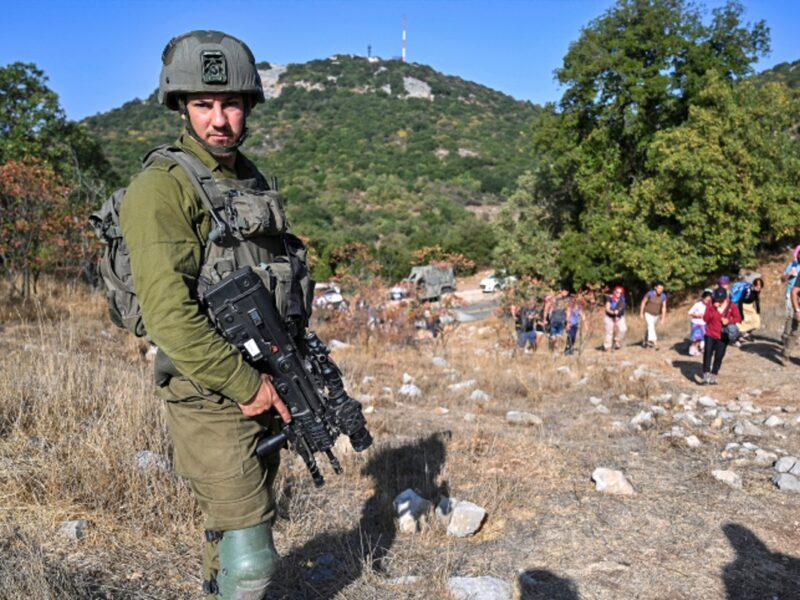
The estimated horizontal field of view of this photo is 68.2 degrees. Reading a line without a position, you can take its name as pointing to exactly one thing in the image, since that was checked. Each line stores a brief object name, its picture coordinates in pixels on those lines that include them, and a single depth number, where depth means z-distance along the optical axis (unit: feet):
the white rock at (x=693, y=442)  15.34
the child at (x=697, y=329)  30.68
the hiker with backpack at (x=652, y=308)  33.83
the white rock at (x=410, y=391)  20.49
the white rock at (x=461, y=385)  21.75
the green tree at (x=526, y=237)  61.93
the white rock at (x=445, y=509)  10.71
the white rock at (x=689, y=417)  17.54
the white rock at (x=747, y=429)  16.40
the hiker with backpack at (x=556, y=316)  34.01
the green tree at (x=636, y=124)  50.96
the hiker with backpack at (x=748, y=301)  30.68
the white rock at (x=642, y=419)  17.15
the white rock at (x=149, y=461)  10.23
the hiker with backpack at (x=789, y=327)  24.85
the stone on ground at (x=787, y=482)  12.54
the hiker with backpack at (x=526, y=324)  34.55
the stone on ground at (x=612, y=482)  12.41
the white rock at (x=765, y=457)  14.26
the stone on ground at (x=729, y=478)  12.87
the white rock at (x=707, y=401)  19.93
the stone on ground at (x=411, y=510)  10.46
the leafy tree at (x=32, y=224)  28.76
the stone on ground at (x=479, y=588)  8.38
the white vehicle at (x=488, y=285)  93.33
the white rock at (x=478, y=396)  20.26
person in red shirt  23.51
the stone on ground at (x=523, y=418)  17.61
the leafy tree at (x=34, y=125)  47.45
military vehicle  38.29
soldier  5.49
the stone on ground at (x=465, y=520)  10.44
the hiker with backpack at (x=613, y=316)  34.47
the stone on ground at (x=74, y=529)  8.56
